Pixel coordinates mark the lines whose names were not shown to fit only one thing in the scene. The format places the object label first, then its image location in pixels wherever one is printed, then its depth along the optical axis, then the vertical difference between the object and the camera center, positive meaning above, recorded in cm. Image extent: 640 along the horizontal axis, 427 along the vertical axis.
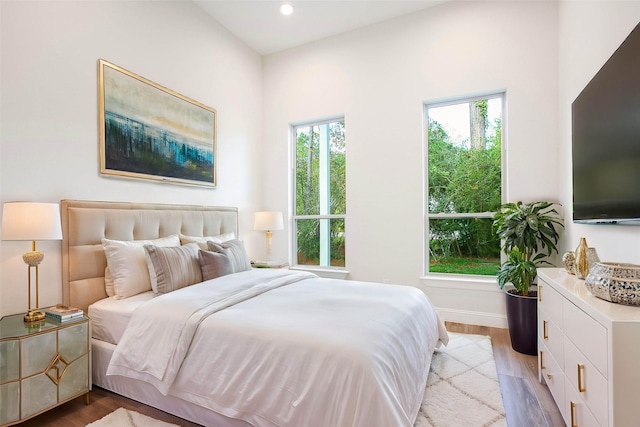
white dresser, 114 -62
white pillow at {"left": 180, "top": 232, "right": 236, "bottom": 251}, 299 -27
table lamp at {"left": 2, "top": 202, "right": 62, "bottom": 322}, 182 -7
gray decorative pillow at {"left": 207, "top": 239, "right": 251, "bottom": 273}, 285 -37
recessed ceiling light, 353 +228
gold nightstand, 163 -84
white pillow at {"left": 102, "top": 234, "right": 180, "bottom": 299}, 233 -41
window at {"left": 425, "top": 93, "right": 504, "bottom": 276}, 350 +31
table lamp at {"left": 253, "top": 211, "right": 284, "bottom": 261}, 402 -11
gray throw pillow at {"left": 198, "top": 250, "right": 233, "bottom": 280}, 260 -43
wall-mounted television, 146 +37
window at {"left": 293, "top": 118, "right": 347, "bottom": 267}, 426 +25
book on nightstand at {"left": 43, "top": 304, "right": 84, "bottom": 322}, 192 -61
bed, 139 -67
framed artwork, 266 +77
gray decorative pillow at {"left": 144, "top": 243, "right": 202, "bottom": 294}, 235 -42
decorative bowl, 131 -31
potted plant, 266 -40
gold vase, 186 -29
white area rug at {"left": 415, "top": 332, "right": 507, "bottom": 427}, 180 -118
